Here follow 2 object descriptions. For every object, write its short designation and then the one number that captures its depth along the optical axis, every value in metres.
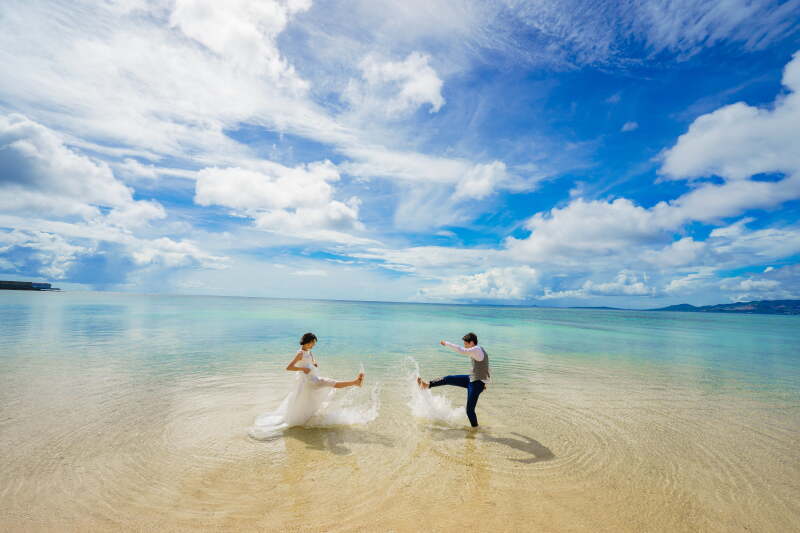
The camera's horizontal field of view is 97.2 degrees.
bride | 9.09
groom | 9.47
